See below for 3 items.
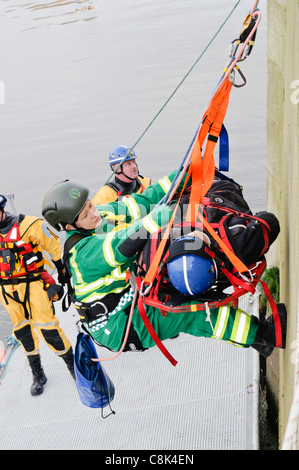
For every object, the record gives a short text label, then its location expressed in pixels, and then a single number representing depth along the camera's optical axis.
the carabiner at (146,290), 4.69
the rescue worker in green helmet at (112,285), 4.99
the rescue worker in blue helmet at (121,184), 8.71
